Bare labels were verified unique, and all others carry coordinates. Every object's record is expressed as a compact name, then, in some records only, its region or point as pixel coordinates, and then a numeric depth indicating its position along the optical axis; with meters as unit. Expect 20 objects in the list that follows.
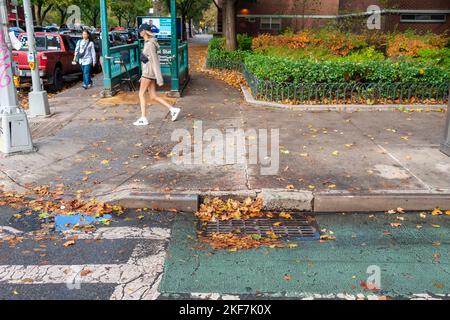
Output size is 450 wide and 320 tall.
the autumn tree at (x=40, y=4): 37.16
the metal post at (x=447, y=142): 6.79
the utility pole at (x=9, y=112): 6.81
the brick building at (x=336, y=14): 26.41
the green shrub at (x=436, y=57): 11.45
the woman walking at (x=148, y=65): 8.49
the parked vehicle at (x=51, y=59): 13.13
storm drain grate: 4.57
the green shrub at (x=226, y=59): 17.50
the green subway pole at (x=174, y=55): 11.52
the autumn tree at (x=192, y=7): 52.46
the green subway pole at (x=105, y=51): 11.42
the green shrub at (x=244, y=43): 21.16
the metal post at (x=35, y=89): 9.21
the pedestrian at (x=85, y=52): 13.20
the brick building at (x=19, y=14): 42.24
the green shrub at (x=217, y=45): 20.33
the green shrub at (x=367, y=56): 12.16
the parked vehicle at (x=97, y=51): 19.54
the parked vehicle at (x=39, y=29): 30.44
